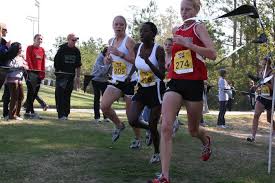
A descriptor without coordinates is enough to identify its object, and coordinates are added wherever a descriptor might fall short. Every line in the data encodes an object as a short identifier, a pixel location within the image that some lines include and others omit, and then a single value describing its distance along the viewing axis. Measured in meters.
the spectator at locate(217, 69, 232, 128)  15.19
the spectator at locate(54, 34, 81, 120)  11.84
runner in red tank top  5.27
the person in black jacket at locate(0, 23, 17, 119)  10.32
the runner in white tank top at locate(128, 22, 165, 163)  6.70
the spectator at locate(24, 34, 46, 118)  11.56
